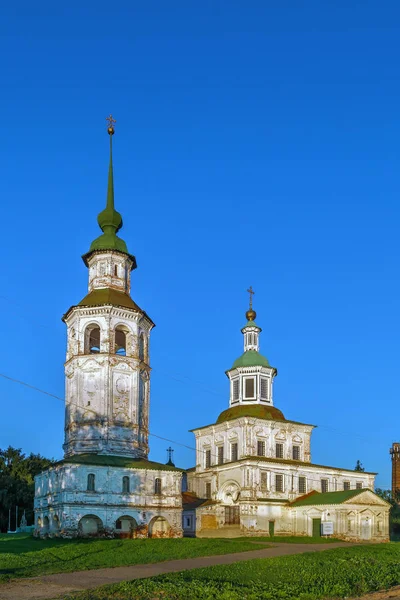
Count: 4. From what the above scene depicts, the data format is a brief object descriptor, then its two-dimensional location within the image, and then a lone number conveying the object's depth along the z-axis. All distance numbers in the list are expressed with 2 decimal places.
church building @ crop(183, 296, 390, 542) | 47.81
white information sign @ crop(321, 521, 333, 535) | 46.47
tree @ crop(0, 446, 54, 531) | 66.85
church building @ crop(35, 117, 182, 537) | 42.78
